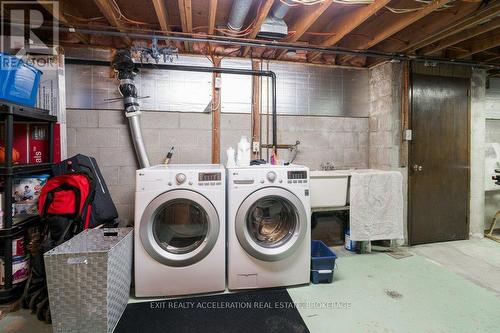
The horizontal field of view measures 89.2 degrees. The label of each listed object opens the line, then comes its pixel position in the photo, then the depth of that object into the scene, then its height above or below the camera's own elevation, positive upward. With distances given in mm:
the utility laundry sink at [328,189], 2617 -265
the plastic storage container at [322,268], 2158 -896
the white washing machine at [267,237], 2018 -555
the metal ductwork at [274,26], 2234 +1246
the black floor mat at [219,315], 1646 -1063
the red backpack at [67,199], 1845 -272
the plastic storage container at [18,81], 1763 +608
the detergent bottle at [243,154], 2568 +94
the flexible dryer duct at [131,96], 2398 +665
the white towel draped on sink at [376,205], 2631 -437
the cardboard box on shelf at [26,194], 2014 -256
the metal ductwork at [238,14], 1999 +1260
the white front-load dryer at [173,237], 1901 -558
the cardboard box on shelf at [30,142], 2135 +176
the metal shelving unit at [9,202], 1772 -281
